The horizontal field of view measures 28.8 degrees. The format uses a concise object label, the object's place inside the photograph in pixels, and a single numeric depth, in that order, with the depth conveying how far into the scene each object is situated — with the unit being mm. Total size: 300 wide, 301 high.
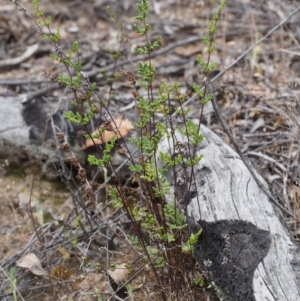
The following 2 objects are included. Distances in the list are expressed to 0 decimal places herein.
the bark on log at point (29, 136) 3775
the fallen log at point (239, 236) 2381
